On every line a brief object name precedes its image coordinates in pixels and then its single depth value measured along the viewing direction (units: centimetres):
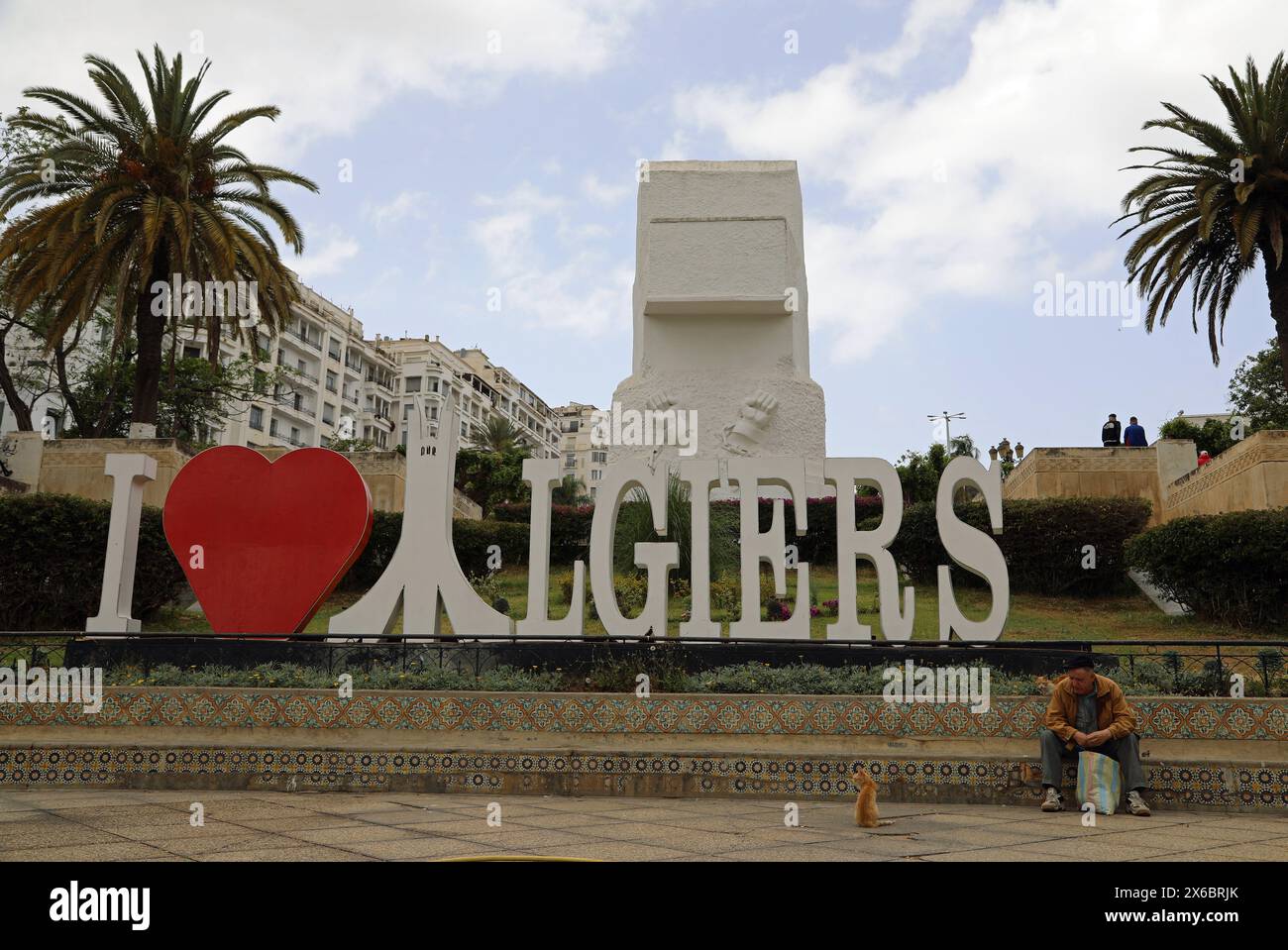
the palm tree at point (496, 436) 5631
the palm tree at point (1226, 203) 2073
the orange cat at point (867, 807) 652
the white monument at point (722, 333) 2259
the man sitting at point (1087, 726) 748
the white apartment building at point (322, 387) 5931
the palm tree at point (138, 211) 2011
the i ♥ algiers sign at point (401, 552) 1134
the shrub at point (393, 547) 2128
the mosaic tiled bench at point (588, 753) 808
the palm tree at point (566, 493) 3041
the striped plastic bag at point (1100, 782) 734
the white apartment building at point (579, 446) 9888
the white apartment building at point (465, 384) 7556
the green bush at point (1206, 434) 2811
